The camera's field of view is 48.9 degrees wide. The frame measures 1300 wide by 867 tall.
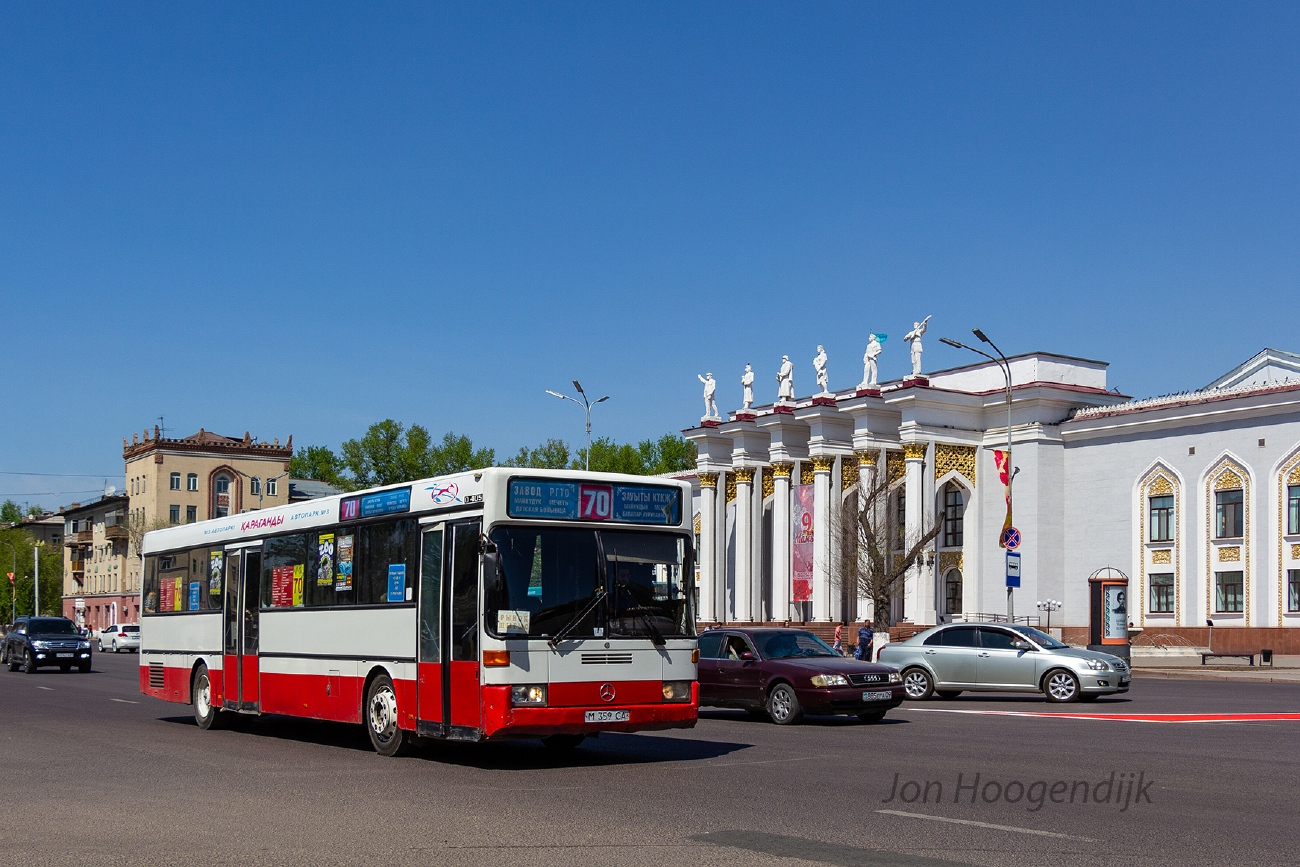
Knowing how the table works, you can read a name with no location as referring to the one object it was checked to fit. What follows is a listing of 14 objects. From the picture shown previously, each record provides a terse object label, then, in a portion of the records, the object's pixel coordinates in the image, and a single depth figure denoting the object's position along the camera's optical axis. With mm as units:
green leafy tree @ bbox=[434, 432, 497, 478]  114438
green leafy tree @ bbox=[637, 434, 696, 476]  120388
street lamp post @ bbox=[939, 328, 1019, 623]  45638
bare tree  59656
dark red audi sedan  20328
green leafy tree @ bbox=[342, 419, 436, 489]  114250
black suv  42250
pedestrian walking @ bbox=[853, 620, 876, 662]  38200
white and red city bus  13914
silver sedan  25422
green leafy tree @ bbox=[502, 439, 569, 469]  115125
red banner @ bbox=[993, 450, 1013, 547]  48000
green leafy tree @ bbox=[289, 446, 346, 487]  123812
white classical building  51312
